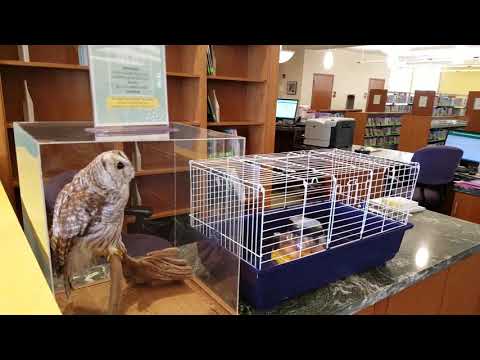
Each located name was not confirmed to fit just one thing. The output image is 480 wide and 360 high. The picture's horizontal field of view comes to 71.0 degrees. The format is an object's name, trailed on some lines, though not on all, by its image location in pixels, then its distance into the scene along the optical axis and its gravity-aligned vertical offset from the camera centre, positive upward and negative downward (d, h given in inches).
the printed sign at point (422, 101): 239.6 +1.8
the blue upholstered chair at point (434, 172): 126.6 -25.5
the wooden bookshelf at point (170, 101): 42.9 -2.7
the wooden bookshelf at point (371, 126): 277.1 -20.7
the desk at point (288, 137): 205.1 -23.6
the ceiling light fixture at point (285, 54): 233.4 +30.6
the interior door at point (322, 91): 368.8 +8.9
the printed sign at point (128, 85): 30.1 +0.6
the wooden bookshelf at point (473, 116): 187.0 -5.6
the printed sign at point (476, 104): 185.9 +0.9
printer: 161.3 -15.2
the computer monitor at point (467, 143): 133.9 -14.9
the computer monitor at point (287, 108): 217.9 -6.5
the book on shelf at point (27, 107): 83.7 -4.6
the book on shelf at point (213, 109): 117.4 -4.7
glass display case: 29.2 -12.8
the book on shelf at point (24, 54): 80.5 +8.1
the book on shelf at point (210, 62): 110.3 +10.7
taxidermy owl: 29.1 -10.7
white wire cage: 35.2 -12.9
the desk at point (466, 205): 109.5 -32.1
